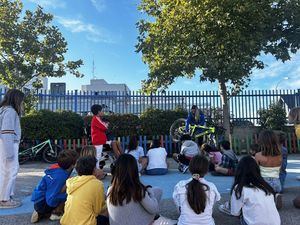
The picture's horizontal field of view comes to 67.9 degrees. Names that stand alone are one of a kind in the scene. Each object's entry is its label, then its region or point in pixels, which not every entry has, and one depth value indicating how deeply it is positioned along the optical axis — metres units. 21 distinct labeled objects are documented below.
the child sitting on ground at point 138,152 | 5.86
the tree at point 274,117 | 9.71
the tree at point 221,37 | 8.44
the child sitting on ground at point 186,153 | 6.05
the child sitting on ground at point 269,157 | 3.49
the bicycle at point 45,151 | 7.78
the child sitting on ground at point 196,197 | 2.67
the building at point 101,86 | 26.22
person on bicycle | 7.92
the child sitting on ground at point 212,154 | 5.92
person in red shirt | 5.31
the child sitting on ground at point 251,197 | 2.72
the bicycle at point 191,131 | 7.76
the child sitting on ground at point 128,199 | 2.61
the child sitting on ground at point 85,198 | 2.73
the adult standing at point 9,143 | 3.61
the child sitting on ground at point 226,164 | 5.48
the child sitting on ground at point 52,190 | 3.19
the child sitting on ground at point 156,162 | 5.85
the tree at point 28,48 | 10.54
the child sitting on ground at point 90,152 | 3.75
